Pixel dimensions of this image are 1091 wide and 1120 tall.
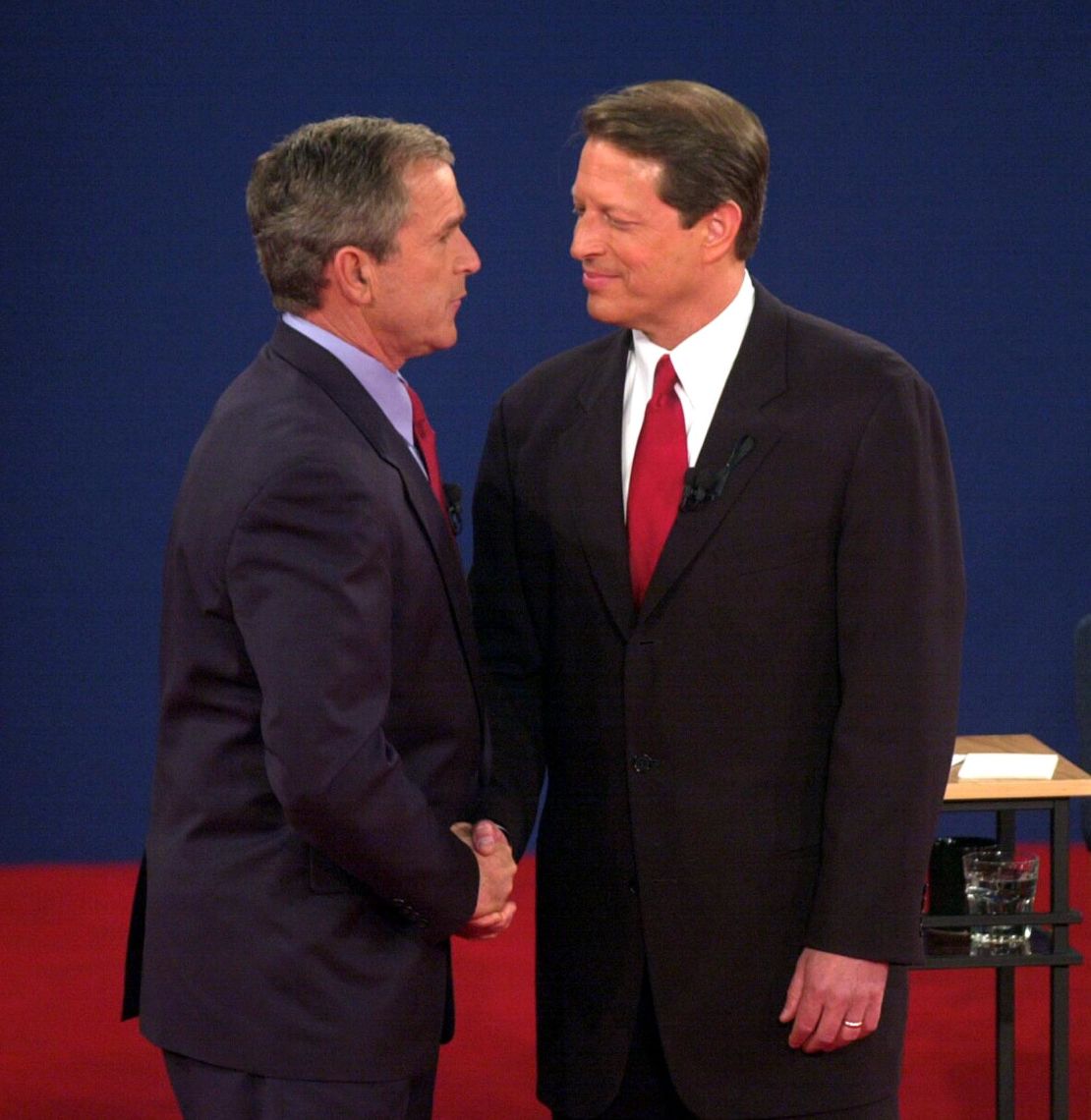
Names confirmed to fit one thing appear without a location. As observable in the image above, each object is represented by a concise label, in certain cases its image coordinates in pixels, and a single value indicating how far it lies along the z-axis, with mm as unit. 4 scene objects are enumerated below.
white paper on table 15036
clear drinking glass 14997
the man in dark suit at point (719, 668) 14106
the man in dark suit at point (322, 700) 13945
